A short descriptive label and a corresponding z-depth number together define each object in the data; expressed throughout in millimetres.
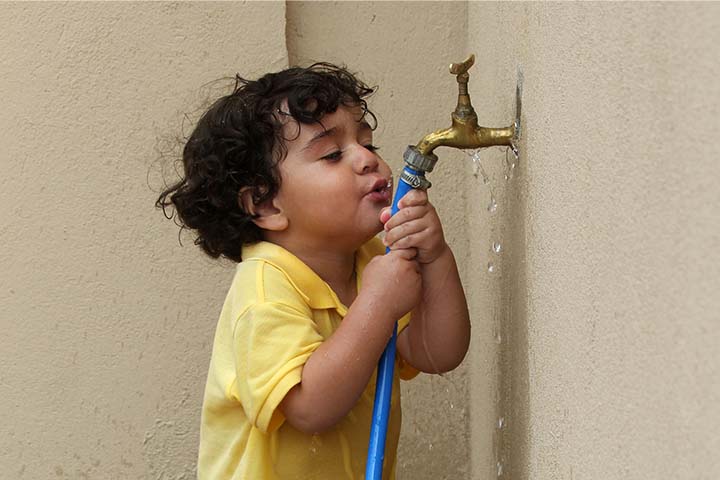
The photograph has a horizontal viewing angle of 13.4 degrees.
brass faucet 2576
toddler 2578
